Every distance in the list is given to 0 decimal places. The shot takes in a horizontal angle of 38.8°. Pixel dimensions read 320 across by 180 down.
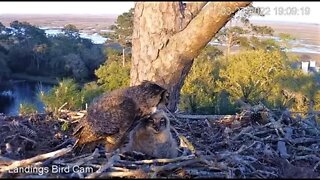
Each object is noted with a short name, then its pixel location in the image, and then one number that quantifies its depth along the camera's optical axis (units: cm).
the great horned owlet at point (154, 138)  219
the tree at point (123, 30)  1717
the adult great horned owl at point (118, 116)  217
